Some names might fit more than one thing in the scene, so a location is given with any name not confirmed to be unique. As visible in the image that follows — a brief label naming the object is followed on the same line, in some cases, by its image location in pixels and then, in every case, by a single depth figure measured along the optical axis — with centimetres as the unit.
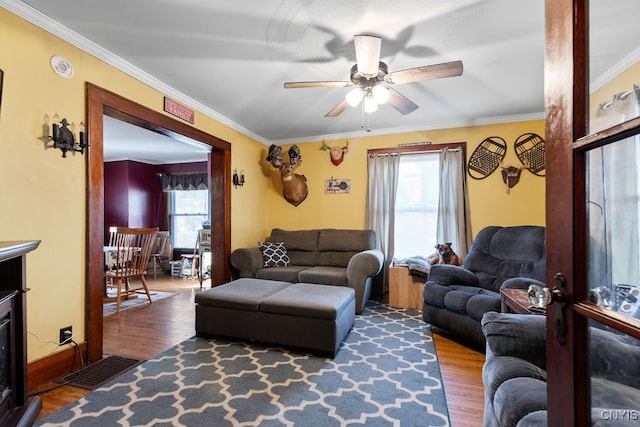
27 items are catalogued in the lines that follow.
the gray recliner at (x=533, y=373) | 55
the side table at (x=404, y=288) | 366
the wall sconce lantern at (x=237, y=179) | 411
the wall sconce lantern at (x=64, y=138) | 203
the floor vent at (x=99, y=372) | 199
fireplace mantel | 133
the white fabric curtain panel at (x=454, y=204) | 391
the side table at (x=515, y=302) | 177
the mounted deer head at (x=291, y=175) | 456
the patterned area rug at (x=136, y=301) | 366
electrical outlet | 209
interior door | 55
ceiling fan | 189
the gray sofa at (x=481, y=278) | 247
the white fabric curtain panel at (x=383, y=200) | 425
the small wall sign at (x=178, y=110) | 299
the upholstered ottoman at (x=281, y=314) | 238
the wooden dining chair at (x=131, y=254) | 371
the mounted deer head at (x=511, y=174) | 377
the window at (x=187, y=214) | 648
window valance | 630
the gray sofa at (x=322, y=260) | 343
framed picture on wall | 455
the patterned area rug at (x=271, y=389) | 165
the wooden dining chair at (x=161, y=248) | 614
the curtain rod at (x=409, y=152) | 400
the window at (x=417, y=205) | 415
